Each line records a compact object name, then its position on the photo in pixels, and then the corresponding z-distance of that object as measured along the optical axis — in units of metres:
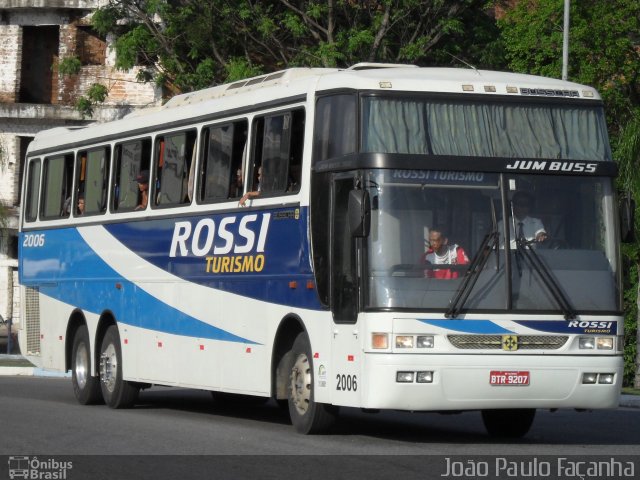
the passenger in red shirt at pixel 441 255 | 14.48
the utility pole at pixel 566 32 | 39.02
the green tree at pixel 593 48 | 45.16
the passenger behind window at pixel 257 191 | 16.83
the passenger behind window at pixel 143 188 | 20.09
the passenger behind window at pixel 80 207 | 22.20
